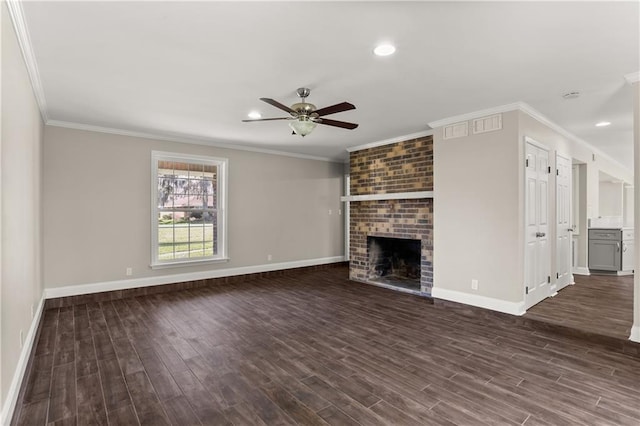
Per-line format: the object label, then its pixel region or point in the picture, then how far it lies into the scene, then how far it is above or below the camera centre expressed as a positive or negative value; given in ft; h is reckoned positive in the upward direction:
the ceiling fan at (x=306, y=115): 9.77 +3.16
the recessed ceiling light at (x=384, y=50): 8.04 +4.17
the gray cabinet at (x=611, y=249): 19.27 -2.20
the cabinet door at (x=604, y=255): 19.29 -2.57
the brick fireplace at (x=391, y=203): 16.37 +0.57
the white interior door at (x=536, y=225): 13.00 -0.51
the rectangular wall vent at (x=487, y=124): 12.91 +3.68
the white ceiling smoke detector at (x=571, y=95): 11.15 +4.15
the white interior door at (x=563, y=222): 15.75 -0.46
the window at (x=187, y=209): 17.76 +0.24
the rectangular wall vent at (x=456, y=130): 13.97 +3.68
